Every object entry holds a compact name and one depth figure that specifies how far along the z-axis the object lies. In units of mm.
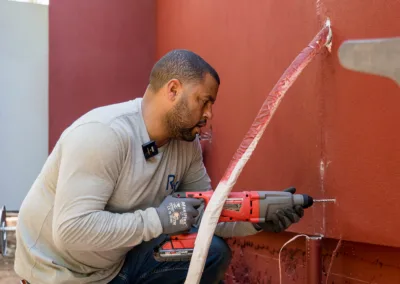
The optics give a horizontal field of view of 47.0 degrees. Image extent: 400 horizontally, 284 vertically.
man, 1495
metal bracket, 1465
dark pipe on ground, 1677
